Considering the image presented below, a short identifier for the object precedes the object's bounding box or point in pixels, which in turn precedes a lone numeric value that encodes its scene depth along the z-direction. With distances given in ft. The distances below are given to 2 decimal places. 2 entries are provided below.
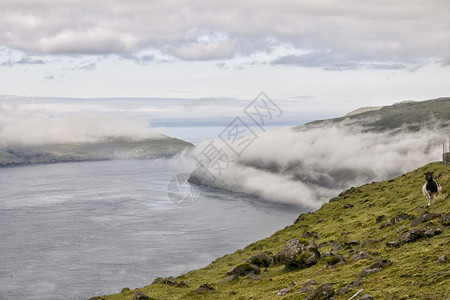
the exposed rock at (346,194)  450.17
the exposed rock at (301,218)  408.05
